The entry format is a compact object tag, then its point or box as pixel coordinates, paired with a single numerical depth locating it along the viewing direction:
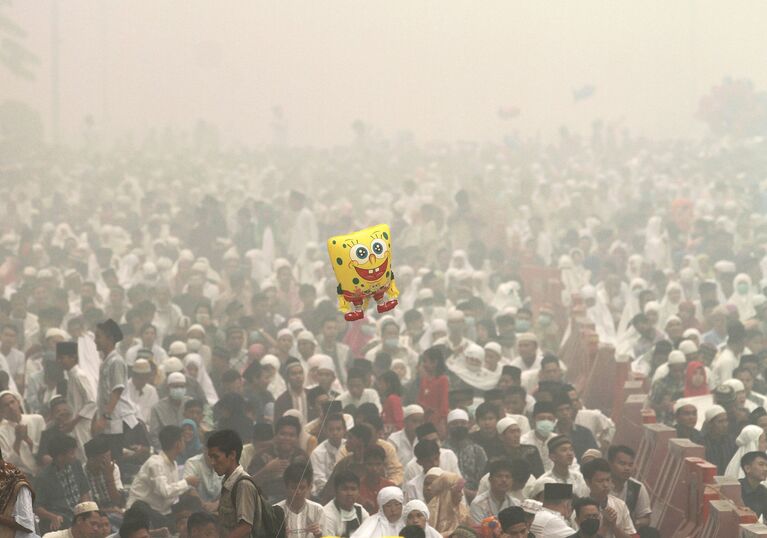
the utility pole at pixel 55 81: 63.69
